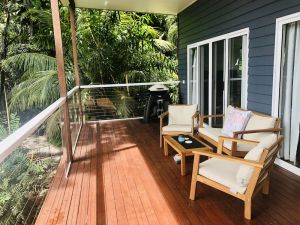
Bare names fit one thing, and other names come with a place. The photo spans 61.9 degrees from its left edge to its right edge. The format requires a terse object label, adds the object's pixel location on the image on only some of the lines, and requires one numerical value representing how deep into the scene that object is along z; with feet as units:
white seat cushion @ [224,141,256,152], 10.28
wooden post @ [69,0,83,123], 16.67
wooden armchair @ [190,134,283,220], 6.94
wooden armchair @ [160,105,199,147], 13.83
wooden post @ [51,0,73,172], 10.50
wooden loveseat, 10.02
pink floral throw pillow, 11.41
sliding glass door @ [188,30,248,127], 13.69
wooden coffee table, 10.20
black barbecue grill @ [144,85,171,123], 20.24
